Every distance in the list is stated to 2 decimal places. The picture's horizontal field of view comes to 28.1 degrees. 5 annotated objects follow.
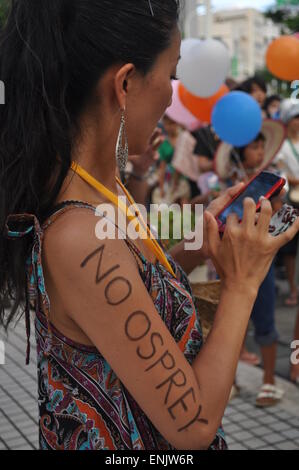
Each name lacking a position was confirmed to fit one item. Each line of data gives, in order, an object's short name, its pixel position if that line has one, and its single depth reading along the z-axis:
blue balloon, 4.23
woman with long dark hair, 1.01
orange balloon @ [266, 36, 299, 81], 4.46
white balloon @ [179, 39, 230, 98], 4.56
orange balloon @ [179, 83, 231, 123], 5.07
